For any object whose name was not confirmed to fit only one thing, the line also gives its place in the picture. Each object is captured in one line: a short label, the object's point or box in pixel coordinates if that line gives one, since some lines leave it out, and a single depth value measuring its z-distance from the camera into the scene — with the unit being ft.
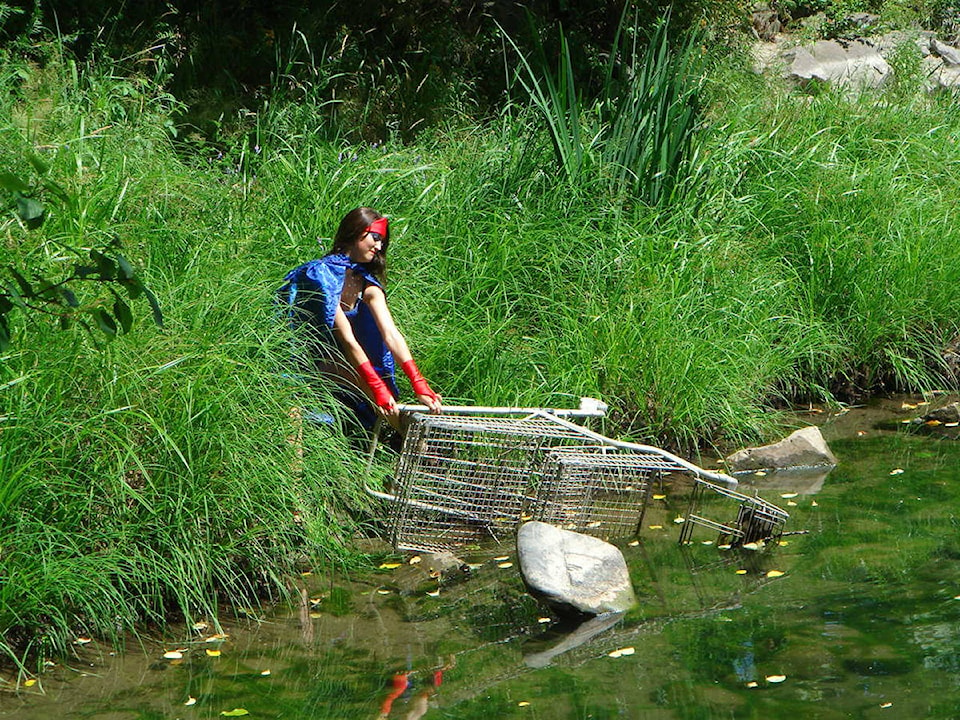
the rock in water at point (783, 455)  47.01
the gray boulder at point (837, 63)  85.66
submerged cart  35.83
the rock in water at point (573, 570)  32.81
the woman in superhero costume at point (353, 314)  38.60
